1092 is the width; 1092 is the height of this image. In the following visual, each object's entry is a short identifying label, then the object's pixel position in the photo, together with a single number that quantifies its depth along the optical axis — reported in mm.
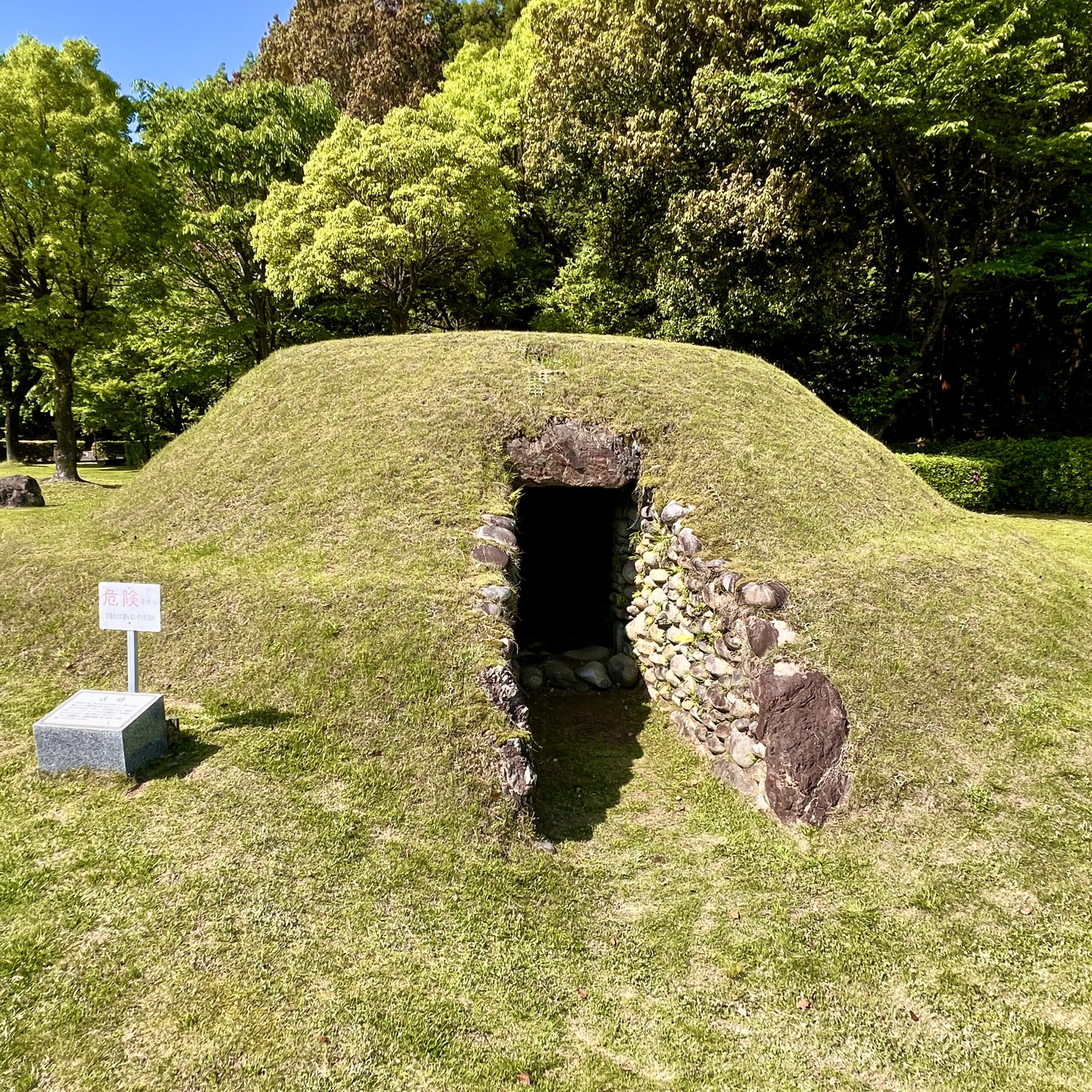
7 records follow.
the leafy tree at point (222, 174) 20953
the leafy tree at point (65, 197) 16312
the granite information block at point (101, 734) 5617
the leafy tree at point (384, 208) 18328
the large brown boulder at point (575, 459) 9023
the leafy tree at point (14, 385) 26344
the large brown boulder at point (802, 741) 6289
